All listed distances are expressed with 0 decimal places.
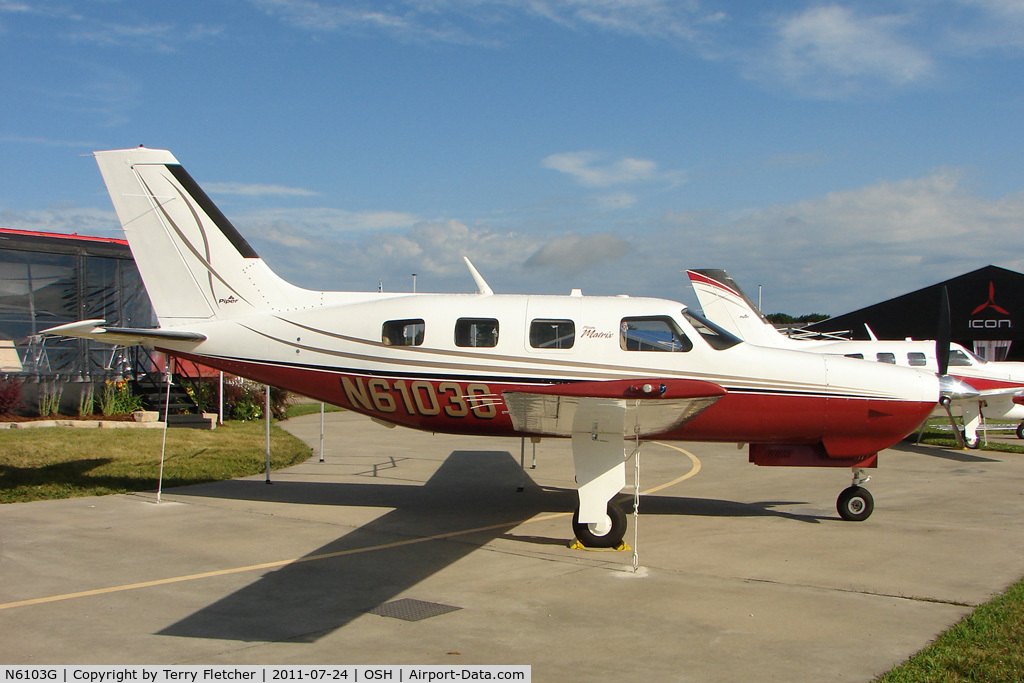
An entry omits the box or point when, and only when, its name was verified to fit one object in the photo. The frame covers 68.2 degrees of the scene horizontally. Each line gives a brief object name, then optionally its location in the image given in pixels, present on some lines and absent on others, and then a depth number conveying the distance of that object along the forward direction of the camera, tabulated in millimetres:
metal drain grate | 6515
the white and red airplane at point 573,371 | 9703
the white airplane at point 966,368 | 18859
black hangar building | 41375
